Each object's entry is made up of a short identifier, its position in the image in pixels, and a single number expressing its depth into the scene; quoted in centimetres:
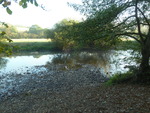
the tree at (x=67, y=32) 936
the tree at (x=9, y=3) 232
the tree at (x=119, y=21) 854
